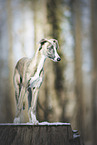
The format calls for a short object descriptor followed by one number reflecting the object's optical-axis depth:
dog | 4.44
